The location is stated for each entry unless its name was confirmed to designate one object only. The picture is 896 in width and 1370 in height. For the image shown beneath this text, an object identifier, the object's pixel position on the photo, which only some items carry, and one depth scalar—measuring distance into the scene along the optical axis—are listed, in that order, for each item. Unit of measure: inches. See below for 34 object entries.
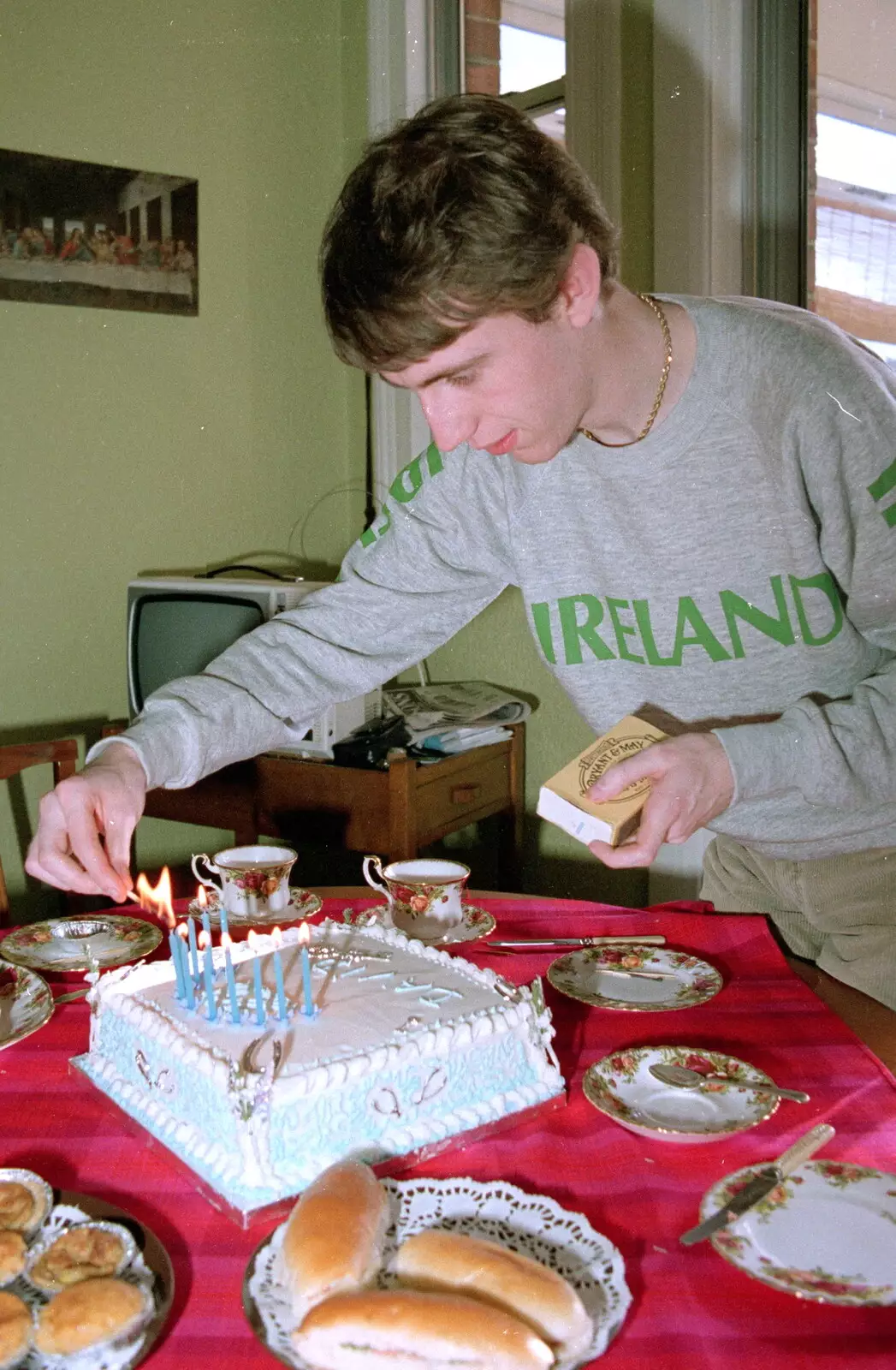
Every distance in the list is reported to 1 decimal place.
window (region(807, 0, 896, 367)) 91.9
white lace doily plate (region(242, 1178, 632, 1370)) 31.5
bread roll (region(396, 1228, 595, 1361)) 30.5
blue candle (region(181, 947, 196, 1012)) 46.3
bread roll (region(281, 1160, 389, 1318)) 31.8
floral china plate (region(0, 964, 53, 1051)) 50.5
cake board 37.2
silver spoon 43.4
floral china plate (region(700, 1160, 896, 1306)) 33.1
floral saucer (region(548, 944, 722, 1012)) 52.1
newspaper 114.3
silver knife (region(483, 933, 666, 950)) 58.9
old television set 110.4
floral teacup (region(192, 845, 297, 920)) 64.9
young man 48.3
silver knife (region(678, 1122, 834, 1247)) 35.4
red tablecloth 31.6
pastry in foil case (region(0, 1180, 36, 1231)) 35.4
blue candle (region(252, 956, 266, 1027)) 44.2
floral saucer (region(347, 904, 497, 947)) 60.1
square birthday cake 38.8
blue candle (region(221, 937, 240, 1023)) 44.6
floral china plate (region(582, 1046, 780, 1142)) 41.1
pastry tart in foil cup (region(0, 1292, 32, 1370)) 30.2
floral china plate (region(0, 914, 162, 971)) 59.2
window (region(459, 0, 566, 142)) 119.7
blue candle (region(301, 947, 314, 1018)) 44.9
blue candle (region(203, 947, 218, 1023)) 45.0
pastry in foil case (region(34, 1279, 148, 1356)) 30.5
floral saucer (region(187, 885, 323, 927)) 64.1
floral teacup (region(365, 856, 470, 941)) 60.9
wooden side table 109.0
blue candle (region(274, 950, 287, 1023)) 44.2
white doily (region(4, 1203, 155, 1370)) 30.2
